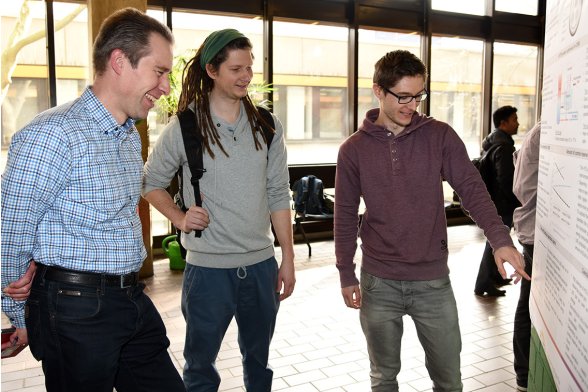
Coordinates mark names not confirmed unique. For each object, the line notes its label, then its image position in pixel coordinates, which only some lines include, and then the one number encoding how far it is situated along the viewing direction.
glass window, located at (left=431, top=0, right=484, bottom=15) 9.27
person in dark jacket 4.85
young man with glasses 2.19
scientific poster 1.10
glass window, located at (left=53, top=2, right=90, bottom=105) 6.45
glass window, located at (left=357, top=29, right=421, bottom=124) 8.62
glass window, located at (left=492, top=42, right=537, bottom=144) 10.09
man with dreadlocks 2.23
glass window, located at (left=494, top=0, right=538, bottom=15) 9.92
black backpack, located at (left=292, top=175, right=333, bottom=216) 7.27
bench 7.95
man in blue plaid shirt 1.54
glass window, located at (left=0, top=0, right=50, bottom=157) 6.19
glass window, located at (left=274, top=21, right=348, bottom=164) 7.97
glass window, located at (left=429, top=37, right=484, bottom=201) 9.47
